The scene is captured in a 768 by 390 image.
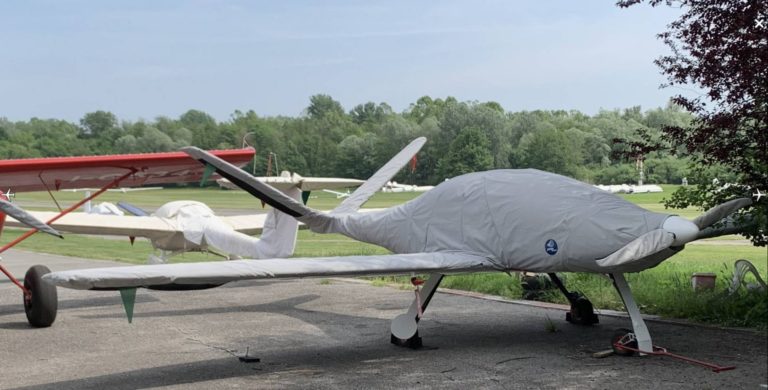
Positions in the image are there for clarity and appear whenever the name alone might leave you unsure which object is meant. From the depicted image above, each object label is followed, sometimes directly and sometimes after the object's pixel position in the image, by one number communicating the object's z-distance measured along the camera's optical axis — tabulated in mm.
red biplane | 9734
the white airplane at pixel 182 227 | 15828
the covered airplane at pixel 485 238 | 6895
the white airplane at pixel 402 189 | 68388
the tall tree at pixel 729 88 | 8500
